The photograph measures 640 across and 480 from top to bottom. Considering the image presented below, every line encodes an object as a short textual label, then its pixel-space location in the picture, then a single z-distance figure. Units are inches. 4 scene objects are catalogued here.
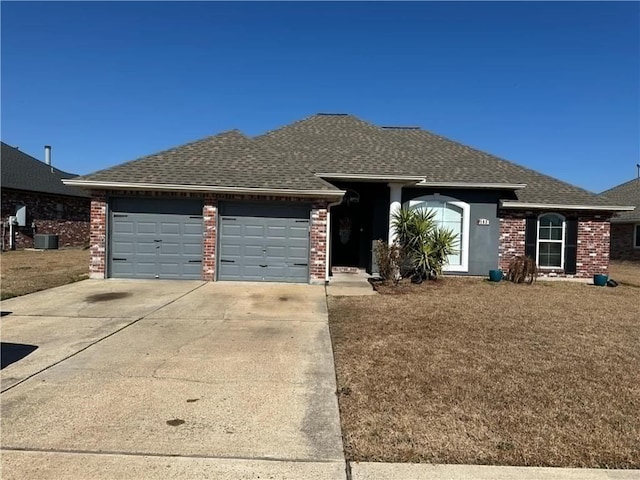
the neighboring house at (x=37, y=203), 922.7
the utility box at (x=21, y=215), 932.9
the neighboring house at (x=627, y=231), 955.3
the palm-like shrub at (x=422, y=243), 505.7
